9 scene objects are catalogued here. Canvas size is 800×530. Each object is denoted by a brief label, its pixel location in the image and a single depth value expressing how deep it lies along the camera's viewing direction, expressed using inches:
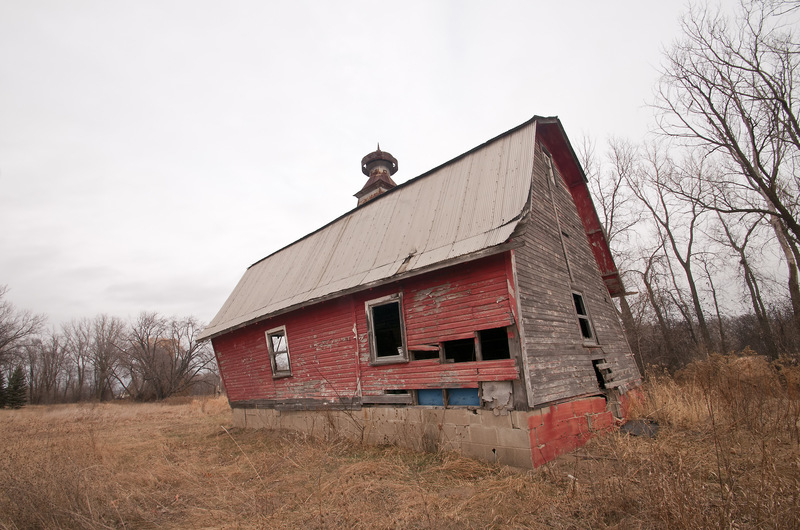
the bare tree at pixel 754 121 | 493.4
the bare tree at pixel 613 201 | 941.2
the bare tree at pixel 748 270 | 828.6
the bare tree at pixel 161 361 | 1584.6
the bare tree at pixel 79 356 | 2126.0
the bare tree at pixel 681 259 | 811.0
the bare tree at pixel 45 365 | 1979.5
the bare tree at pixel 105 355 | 1833.2
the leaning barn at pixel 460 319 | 274.5
